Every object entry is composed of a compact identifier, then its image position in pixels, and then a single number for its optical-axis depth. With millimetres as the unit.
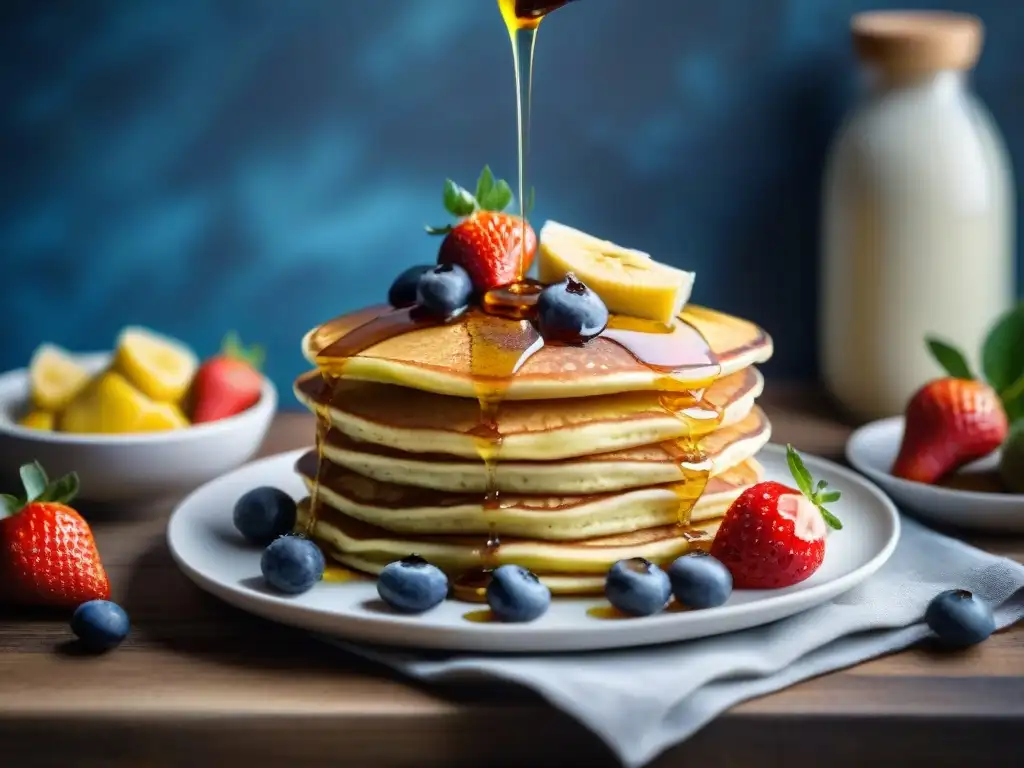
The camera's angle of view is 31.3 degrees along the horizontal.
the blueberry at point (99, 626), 517
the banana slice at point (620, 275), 570
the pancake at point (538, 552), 527
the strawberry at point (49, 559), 538
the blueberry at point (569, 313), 540
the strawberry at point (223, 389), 699
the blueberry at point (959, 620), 512
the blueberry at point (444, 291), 561
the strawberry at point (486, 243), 577
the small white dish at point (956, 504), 608
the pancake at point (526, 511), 531
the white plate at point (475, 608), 492
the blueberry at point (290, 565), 520
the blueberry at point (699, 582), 509
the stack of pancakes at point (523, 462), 528
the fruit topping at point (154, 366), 697
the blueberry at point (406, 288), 592
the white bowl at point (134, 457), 638
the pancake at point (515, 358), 527
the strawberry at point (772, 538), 522
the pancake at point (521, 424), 527
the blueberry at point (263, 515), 570
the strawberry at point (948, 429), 646
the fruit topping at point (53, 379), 695
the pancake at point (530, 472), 531
